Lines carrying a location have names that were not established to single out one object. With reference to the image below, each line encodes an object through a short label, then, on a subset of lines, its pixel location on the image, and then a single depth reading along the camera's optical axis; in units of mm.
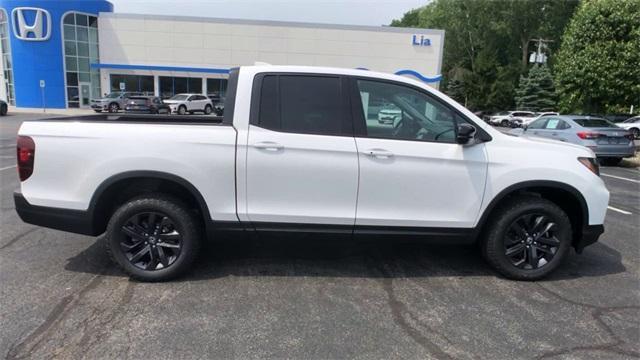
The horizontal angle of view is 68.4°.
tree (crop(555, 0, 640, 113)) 18672
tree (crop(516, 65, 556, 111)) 44250
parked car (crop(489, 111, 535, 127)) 38694
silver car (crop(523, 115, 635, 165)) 13445
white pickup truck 3918
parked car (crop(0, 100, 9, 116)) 28656
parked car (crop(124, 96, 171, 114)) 30688
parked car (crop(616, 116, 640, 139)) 26594
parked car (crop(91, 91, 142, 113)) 32562
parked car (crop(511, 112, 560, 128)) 36625
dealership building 37844
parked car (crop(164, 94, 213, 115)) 33188
